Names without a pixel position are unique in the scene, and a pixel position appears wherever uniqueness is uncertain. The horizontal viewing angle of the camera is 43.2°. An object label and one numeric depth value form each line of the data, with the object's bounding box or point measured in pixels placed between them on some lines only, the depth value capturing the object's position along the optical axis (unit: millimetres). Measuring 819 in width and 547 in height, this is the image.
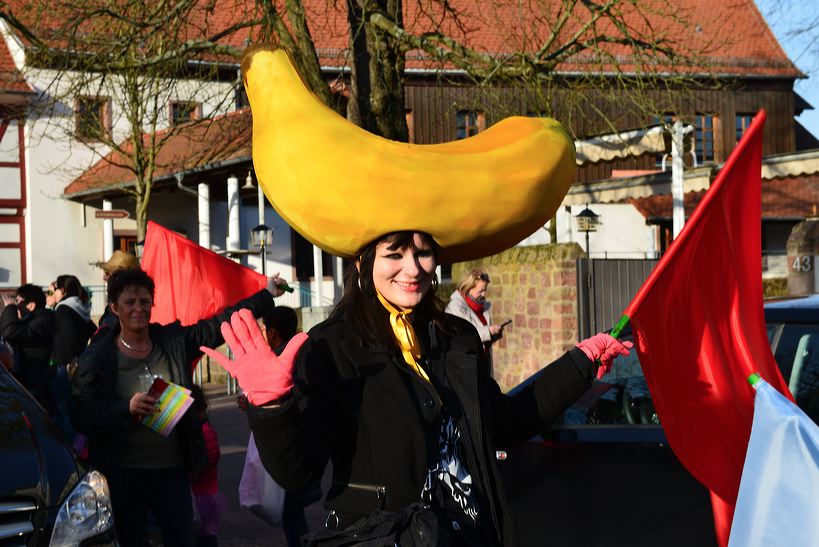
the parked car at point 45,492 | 3650
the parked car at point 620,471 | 4535
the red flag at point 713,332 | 3283
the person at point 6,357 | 6401
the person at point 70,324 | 8312
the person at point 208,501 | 5367
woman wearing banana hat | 2520
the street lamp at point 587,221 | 21859
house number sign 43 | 18891
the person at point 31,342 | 8453
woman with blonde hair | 10102
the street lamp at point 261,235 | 21788
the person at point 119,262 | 8531
